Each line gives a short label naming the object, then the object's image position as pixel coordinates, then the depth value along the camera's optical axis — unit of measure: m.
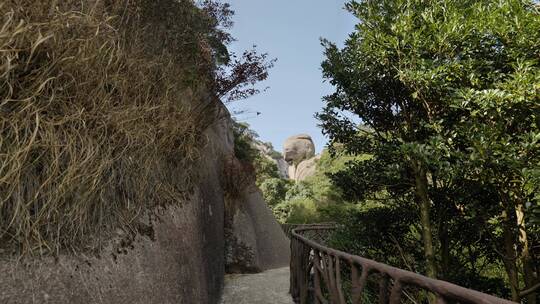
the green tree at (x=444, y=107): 4.01
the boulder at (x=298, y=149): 59.00
